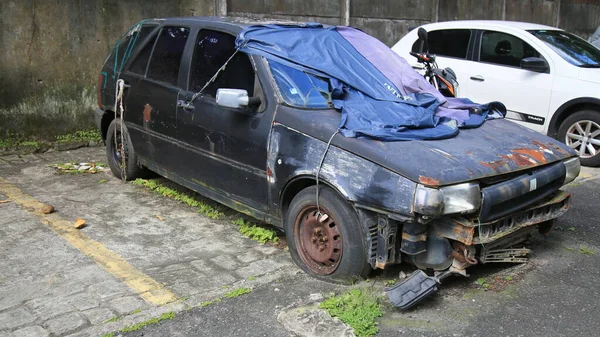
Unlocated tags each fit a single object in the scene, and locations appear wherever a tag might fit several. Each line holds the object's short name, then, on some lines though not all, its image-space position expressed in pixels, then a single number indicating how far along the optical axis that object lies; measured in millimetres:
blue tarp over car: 4082
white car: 7238
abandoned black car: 3629
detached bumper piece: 3584
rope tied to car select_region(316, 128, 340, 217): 3861
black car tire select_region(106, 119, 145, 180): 6004
